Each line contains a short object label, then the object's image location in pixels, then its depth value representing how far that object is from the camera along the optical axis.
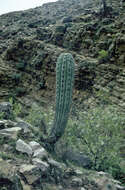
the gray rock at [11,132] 3.89
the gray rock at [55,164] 3.61
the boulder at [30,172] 2.65
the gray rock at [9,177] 2.16
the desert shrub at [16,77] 15.02
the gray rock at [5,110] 5.39
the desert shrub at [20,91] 14.27
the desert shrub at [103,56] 11.79
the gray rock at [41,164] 3.14
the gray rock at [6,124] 4.30
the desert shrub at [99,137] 4.84
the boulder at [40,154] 3.50
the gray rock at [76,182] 3.44
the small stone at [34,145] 3.85
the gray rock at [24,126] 4.70
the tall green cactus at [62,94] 5.04
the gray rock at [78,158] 4.88
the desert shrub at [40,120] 6.02
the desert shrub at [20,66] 16.02
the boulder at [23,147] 3.54
